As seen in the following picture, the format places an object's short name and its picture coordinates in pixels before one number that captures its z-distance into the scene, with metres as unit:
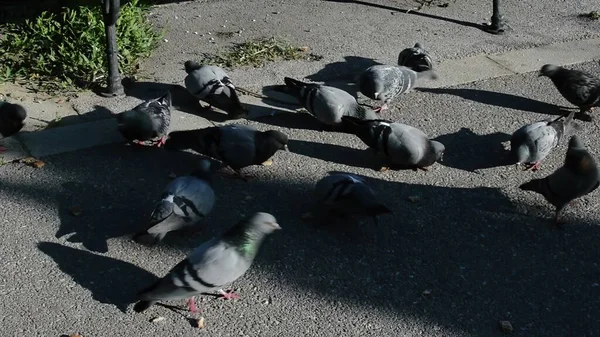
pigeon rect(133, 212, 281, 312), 4.20
